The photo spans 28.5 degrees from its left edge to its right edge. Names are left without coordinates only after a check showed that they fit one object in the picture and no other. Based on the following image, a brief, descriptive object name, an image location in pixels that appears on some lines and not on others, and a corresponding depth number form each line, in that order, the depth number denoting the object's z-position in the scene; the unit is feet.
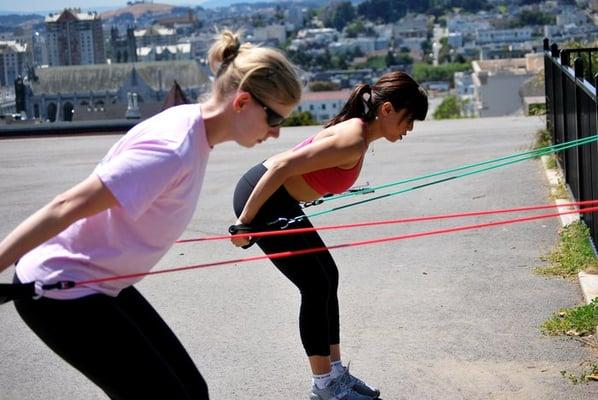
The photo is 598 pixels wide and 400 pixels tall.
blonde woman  10.87
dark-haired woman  16.61
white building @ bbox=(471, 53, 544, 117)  325.21
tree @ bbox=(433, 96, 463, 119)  278.58
